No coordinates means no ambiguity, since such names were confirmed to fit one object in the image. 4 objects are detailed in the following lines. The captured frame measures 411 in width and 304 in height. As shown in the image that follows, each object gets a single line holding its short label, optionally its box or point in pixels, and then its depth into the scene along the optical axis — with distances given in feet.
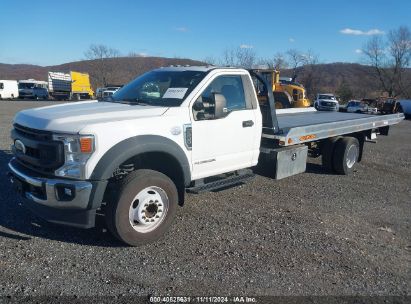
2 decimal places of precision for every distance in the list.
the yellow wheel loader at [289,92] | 64.87
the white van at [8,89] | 144.77
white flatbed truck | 13.05
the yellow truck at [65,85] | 155.33
